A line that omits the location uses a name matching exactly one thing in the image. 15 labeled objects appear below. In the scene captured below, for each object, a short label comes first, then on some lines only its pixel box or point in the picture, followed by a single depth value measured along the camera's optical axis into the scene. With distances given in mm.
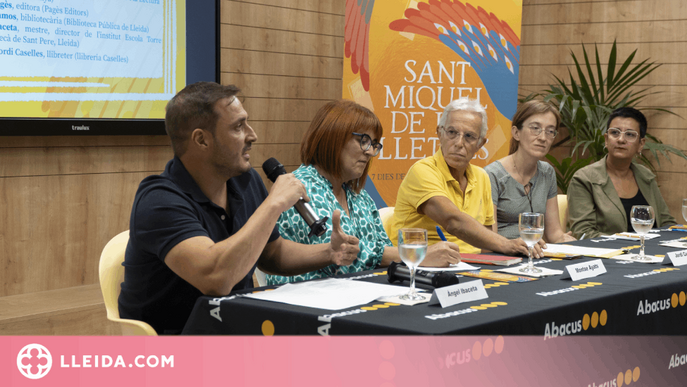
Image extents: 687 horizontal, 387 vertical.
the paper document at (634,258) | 2215
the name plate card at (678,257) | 2160
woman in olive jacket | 3250
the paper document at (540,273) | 1938
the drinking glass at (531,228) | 2020
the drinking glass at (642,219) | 2324
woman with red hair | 2252
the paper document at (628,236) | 2723
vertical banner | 4098
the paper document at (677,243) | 2537
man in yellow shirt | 2527
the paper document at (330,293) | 1540
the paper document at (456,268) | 2005
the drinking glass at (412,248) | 1617
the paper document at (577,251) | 2299
